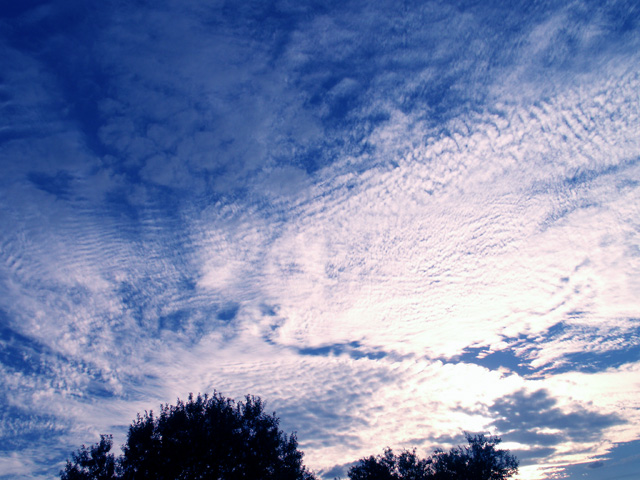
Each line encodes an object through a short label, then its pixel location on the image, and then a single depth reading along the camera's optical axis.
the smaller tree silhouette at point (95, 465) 29.34
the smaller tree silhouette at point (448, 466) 42.53
